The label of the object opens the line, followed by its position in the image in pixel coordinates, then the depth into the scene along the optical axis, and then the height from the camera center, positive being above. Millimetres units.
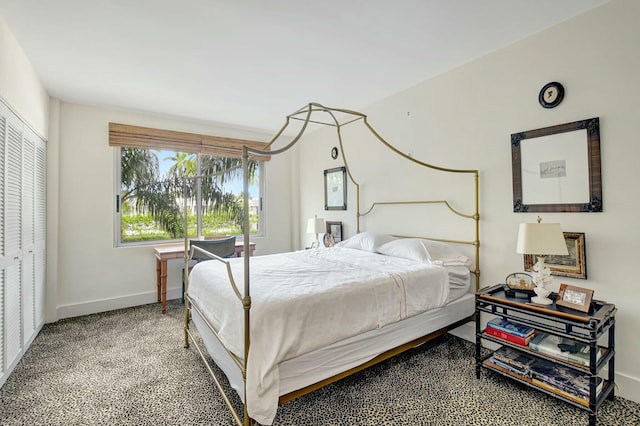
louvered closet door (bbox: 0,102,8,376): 2098 -192
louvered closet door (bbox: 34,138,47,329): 2930 -87
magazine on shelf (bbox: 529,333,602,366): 1777 -865
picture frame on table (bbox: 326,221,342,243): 4301 -224
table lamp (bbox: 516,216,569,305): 1875 -207
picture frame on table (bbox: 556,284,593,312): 1788 -538
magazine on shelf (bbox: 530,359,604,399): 1745 -1034
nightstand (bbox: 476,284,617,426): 1668 -895
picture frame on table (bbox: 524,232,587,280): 2084 -352
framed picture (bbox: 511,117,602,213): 2041 +332
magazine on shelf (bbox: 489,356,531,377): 1956 -1062
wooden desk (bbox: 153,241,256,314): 3553 -514
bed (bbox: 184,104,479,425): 1540 -618
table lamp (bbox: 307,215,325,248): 4043 -150
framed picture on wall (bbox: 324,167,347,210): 4246 +393
